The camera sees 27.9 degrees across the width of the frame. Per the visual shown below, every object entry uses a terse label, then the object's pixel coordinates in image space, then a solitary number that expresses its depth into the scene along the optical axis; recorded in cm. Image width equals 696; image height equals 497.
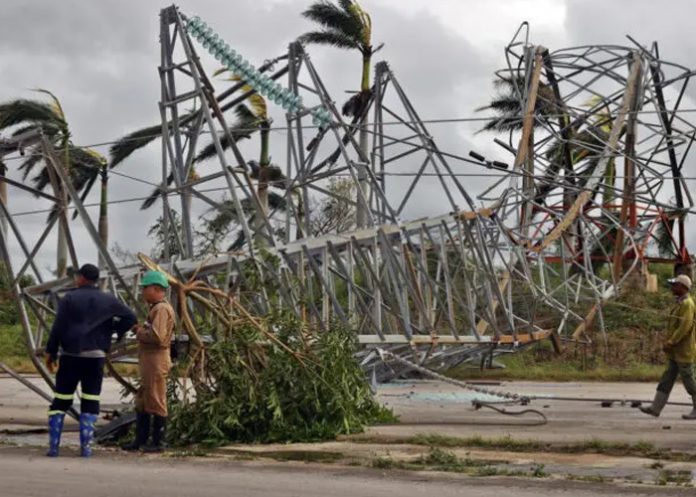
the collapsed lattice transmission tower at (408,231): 1891
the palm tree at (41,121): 4578
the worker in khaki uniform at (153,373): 1434
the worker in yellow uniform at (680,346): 1814
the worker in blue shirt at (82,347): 1413
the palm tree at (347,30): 4216
